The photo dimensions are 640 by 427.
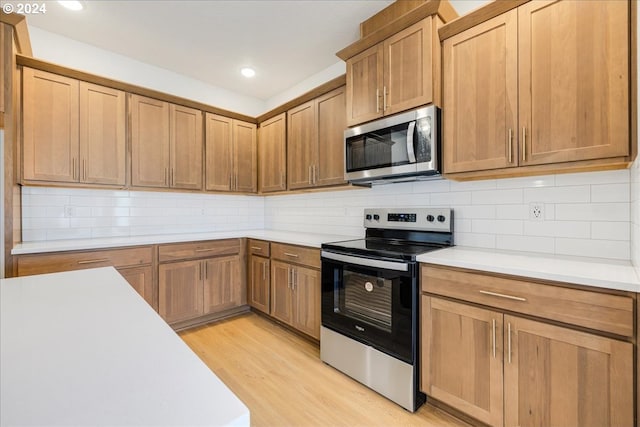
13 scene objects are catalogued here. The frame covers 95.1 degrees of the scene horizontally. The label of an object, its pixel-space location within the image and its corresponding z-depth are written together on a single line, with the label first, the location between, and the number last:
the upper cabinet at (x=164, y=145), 2.84
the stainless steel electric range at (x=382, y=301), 1.74
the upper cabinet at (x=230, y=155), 3.34
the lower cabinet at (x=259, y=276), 3.01
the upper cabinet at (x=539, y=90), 1.37
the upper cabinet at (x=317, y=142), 2.66
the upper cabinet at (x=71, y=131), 2.32
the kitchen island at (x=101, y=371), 0.41
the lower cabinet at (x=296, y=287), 2.49
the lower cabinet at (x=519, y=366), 1.18
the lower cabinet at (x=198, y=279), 2.75
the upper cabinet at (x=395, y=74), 1.90
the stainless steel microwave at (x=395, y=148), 1.91
